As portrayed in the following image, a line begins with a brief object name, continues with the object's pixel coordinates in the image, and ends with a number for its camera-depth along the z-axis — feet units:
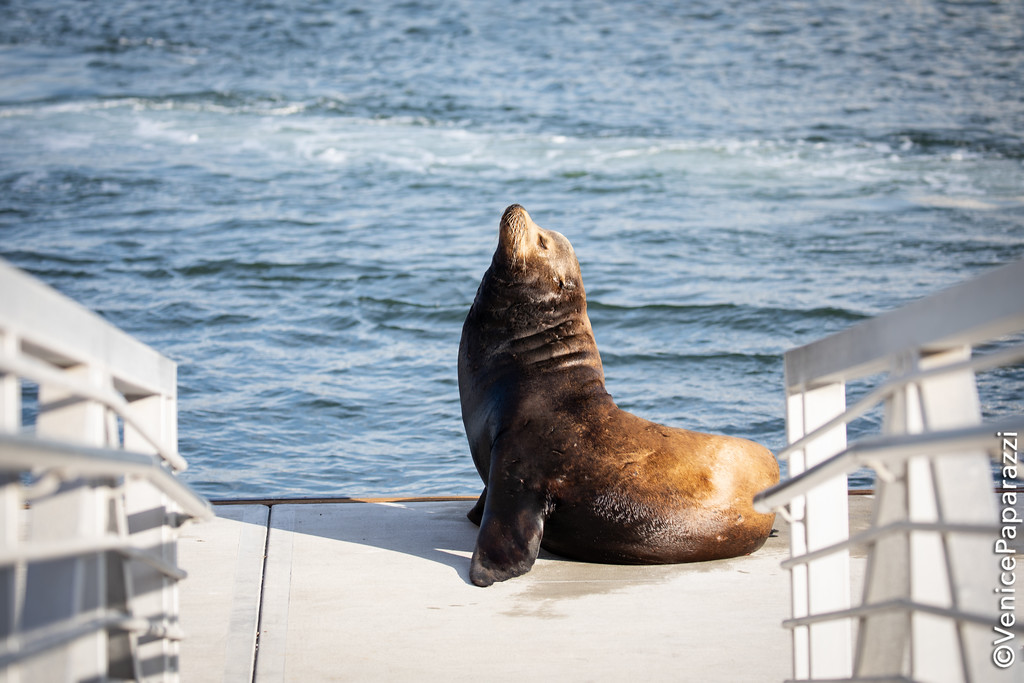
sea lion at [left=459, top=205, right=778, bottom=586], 47.22
